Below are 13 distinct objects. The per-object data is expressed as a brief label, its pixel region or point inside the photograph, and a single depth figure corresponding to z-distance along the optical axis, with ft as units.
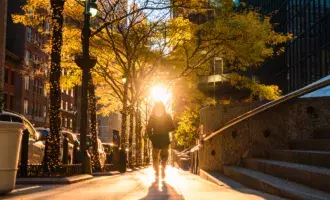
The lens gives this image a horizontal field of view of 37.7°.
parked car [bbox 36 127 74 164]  52.19
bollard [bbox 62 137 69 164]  46.52
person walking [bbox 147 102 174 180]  36.27
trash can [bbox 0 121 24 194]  22.76
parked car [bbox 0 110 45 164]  50.50
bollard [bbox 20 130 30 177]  40.47
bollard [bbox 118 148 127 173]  72.43
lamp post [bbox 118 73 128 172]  73.10
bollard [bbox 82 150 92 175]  46.44
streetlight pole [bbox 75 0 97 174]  47.57
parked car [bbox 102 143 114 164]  86.66
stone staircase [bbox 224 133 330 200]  20.11
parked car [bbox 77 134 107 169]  74.79
